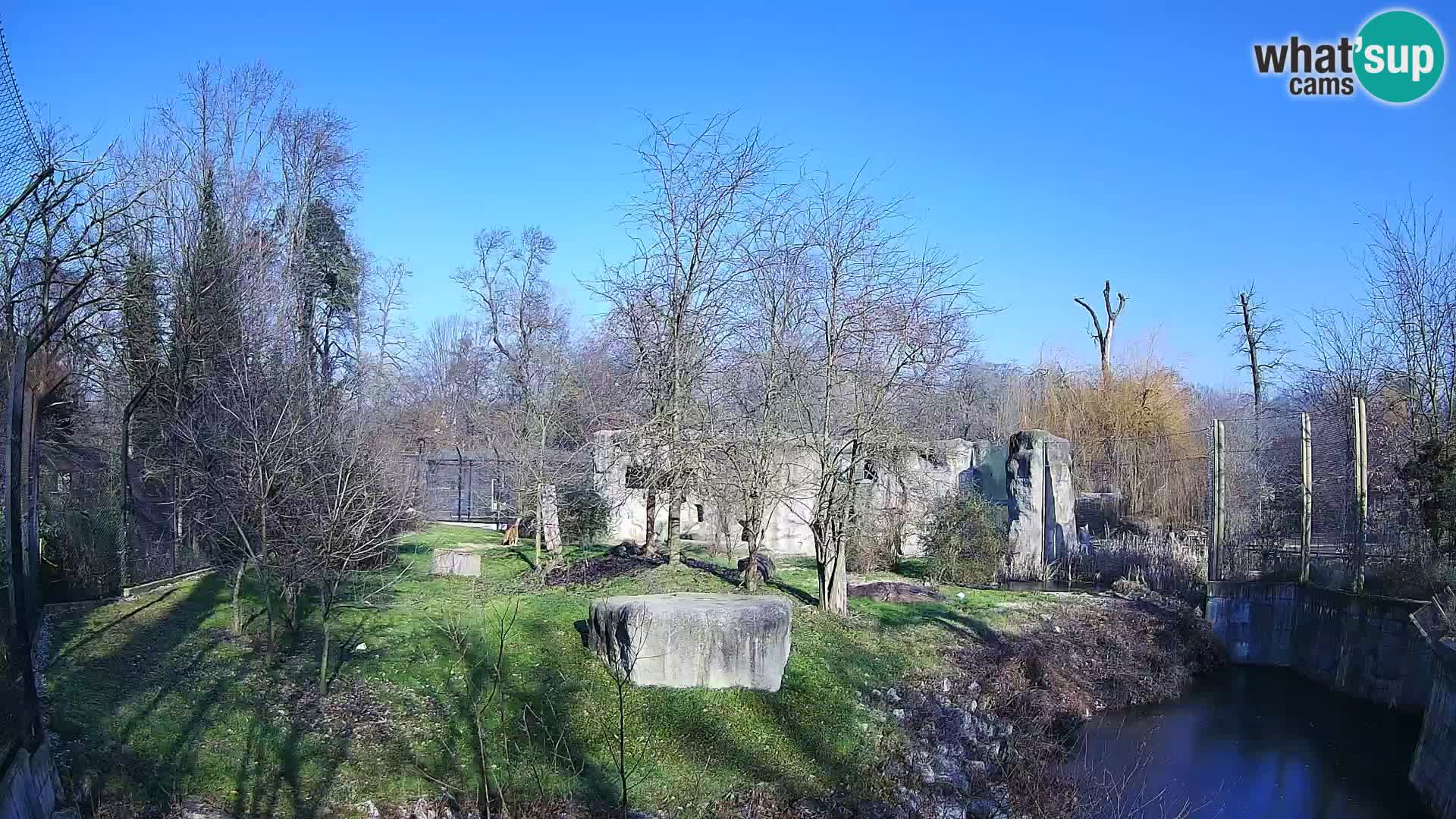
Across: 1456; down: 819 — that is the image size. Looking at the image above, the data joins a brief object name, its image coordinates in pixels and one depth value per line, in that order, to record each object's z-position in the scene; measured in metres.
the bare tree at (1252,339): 32.81
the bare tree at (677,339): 14.43
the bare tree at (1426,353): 14.82
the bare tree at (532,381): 17.62
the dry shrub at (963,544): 18.58
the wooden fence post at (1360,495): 14.26
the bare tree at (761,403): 14.13
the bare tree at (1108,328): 35.59
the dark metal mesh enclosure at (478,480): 18.11
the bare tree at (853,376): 13.52
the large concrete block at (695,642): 10.23
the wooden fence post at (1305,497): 15.91
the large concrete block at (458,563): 16.27
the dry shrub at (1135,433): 24.33
